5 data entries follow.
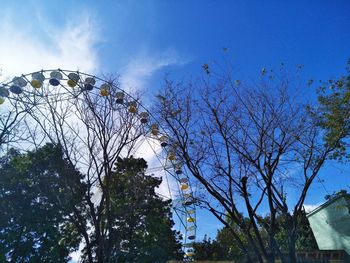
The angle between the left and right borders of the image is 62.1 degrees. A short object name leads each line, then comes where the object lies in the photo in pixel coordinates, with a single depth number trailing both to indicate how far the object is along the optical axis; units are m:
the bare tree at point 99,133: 9.31
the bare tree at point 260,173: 9.83
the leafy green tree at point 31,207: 17.33
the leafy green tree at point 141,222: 20.88
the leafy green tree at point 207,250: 32.53
